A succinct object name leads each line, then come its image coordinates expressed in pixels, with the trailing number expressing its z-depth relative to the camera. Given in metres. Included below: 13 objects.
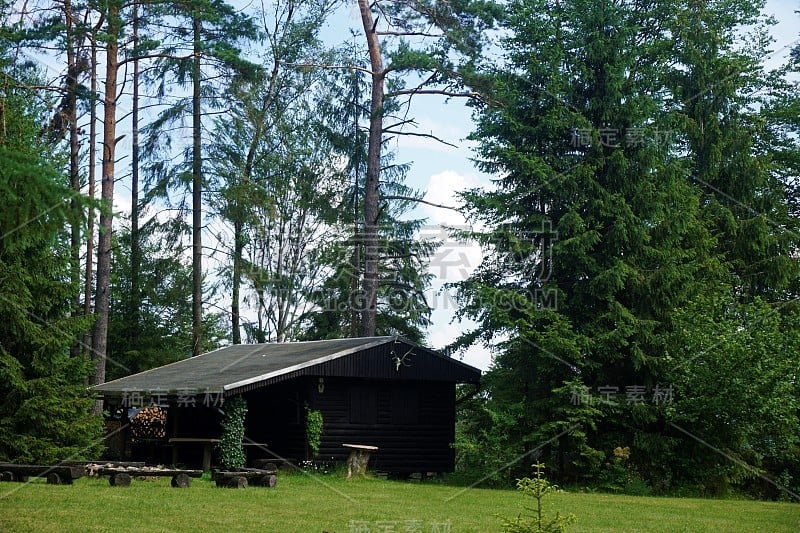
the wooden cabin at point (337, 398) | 24.20
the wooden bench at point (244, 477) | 19.64
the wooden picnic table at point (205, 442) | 23.30
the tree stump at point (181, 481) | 19.31
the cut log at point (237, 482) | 19.61
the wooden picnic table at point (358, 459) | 23.69
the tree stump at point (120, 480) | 18.97
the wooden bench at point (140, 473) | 19.03
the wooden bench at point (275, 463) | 22.45
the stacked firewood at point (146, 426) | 29.64
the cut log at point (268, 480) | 20.12
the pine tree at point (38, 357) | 22.84
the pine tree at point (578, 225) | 24.25
